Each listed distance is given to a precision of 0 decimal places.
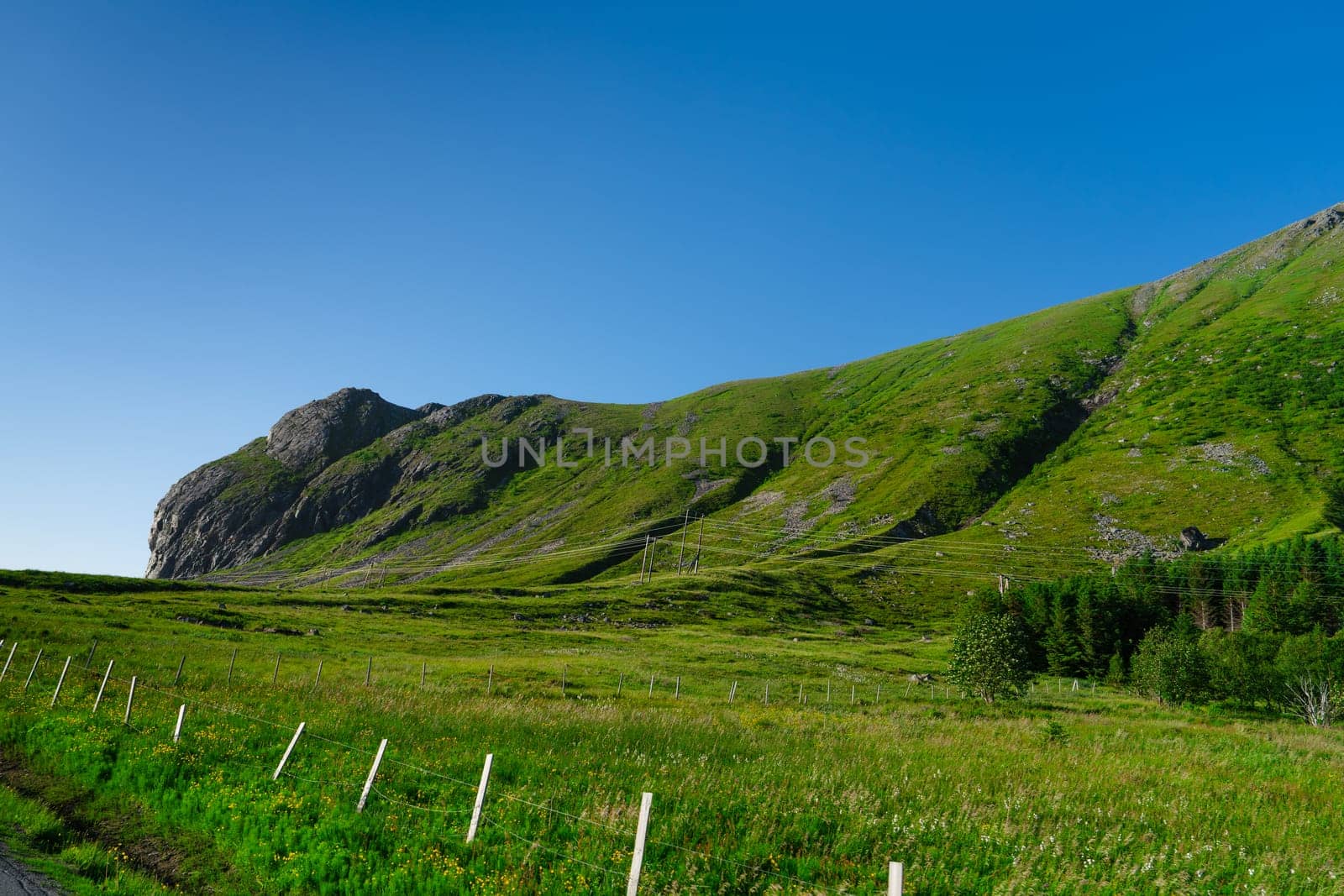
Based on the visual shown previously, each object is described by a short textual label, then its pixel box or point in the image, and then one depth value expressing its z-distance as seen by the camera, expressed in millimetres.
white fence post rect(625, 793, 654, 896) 7719
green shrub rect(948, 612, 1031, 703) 51438
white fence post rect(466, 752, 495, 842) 10594
